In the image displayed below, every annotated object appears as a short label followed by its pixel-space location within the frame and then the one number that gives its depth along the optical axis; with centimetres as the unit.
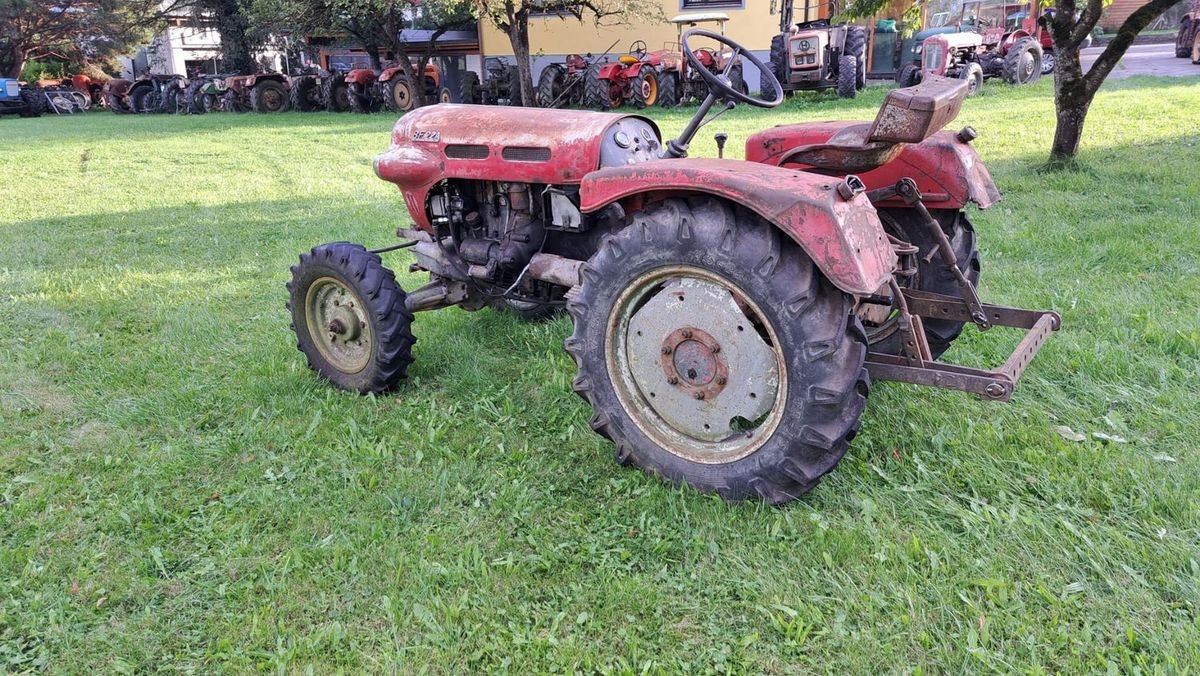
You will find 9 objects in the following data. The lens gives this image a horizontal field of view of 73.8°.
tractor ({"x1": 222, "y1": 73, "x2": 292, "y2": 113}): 2470
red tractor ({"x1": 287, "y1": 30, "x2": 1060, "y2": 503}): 246
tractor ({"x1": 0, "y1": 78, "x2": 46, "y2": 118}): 2870
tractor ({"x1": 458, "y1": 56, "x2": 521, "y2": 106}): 2098
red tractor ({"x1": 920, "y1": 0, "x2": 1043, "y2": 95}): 1655
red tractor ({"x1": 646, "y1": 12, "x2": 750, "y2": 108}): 1792
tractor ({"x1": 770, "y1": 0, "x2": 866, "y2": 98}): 1670
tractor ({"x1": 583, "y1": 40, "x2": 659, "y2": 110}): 1794
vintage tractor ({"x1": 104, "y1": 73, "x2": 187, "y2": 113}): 2759
